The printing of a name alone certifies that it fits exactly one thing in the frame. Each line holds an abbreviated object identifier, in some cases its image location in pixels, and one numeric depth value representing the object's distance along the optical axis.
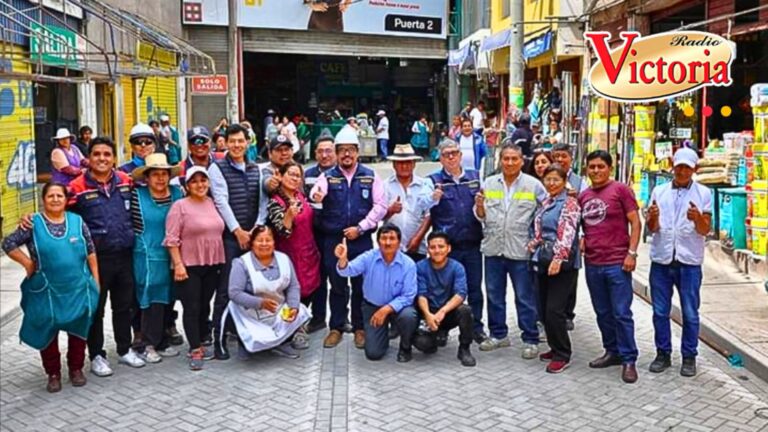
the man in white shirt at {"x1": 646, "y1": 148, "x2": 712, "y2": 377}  6.15
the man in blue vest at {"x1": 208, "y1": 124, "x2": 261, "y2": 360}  6.74
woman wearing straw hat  6.43
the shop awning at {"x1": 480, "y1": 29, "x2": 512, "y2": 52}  18.92
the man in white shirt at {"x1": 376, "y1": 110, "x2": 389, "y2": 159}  29.22
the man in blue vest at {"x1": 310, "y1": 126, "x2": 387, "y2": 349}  7.04
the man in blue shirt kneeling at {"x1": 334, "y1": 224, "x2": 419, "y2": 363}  6.65
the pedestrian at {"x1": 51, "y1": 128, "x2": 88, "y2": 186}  8.12
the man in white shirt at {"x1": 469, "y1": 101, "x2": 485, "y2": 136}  21.44
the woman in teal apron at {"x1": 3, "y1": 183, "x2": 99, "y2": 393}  5.77
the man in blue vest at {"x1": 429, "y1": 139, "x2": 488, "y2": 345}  6.91
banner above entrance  28.05
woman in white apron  6.53
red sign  19.27
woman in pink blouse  6.41
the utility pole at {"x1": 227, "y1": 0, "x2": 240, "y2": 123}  24.92
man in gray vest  6.68
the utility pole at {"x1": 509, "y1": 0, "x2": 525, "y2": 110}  15.22
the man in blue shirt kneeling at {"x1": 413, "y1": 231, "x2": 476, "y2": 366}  6.64
